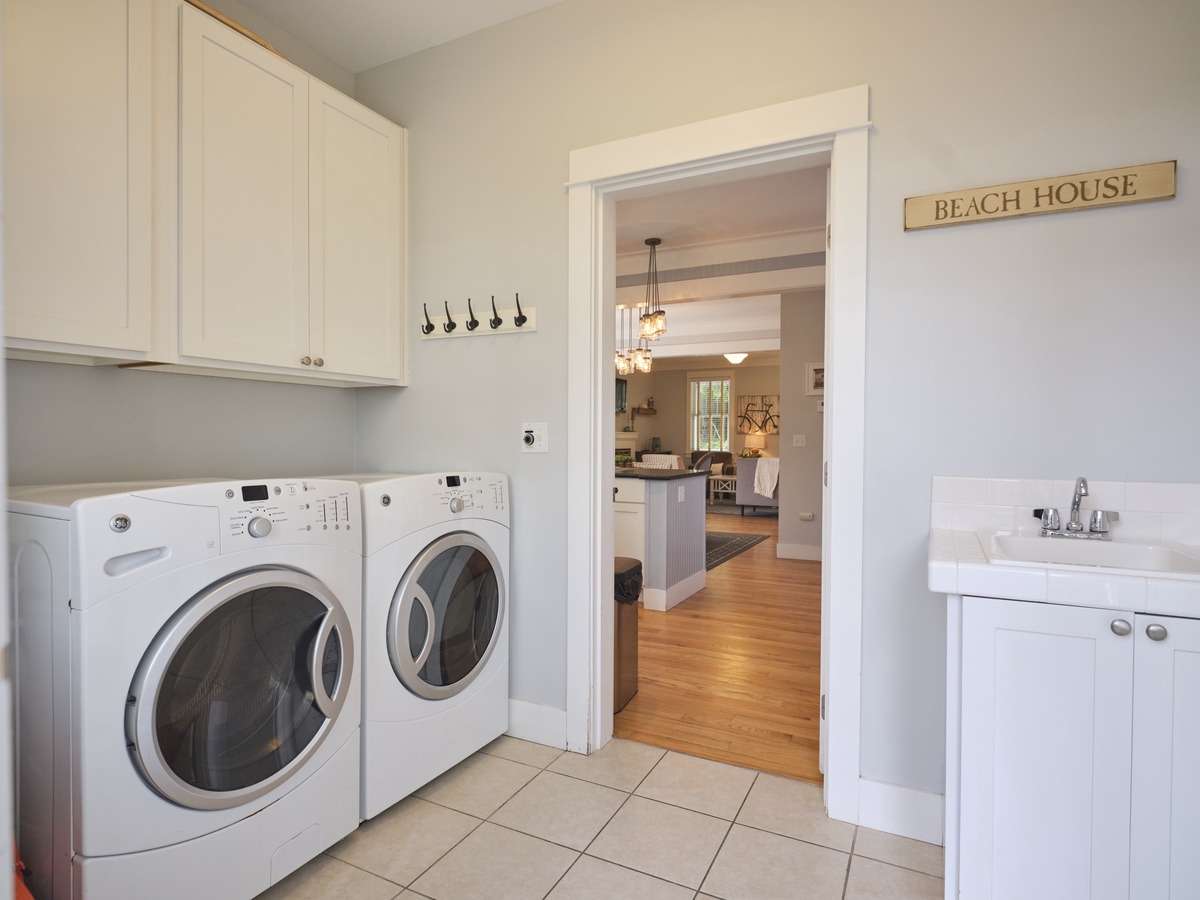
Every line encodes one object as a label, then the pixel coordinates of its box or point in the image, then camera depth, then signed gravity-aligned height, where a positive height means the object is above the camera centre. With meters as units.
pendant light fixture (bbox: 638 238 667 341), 5.20 +0.89
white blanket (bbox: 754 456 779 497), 8.95 -0.50
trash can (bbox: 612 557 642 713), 2.80 -0.81
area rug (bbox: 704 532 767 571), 6.12 -1.07
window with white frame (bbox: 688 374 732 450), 12.63 +0.50
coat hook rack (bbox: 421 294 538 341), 2.50 +0.42
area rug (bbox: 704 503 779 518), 9.66 -1.05
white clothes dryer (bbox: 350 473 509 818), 1.97 -0.59
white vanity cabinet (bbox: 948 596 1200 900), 1.31 -0.62
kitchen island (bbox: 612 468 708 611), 4.37 -0.57
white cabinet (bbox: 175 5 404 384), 1.96 +0.69
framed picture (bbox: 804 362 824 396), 6.01 +0.51
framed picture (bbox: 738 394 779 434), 12.07 +0.42
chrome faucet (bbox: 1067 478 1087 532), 1.74 -0.16
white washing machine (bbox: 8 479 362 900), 1.34 -0.53
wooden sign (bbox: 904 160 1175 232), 1.71 +0.64
